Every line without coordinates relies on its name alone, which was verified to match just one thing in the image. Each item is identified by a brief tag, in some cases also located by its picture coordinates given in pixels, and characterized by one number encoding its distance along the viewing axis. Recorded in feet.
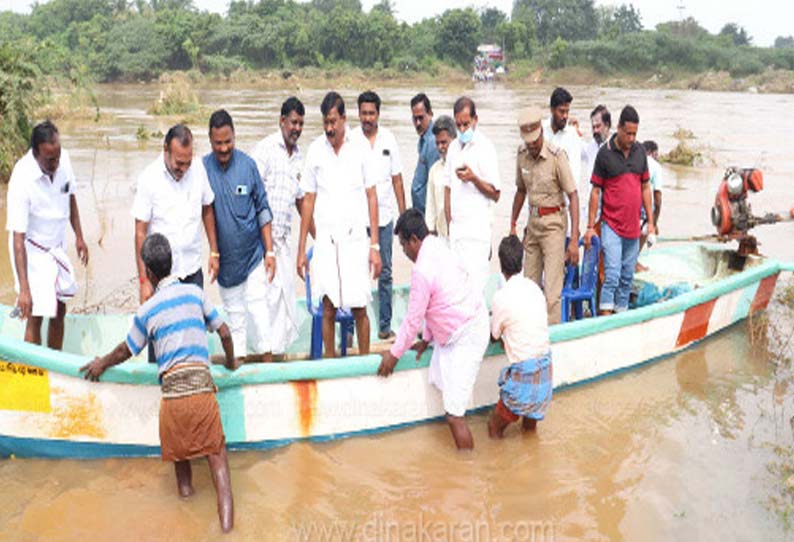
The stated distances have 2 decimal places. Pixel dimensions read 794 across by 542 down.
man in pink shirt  13.15
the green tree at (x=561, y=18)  237.66
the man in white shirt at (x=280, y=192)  15.12
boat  12.50
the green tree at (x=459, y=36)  191.01
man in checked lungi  13.78
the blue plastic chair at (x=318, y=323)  15.79
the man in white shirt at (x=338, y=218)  14.88
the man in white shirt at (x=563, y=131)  18.31
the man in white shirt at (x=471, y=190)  16.25
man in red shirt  17.48
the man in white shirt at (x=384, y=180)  17.02
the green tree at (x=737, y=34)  253.65
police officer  16.40
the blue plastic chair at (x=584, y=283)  18.13
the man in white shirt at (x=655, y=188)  20.18
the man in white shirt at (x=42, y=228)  13.70
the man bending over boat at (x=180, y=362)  11.38
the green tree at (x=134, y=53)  159.94
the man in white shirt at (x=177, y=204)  13.07
